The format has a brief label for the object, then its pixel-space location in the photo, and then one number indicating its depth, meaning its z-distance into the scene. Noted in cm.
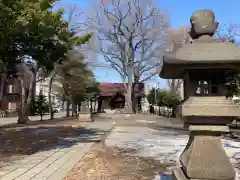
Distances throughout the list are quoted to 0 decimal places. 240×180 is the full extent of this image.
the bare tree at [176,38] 2647
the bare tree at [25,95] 1607
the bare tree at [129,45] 2672
